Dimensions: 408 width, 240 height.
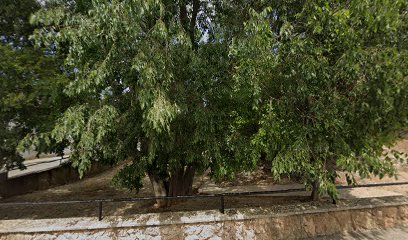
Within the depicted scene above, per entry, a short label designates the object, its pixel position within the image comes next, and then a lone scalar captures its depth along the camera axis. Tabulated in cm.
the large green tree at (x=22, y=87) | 460
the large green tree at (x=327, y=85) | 341
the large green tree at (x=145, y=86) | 356
